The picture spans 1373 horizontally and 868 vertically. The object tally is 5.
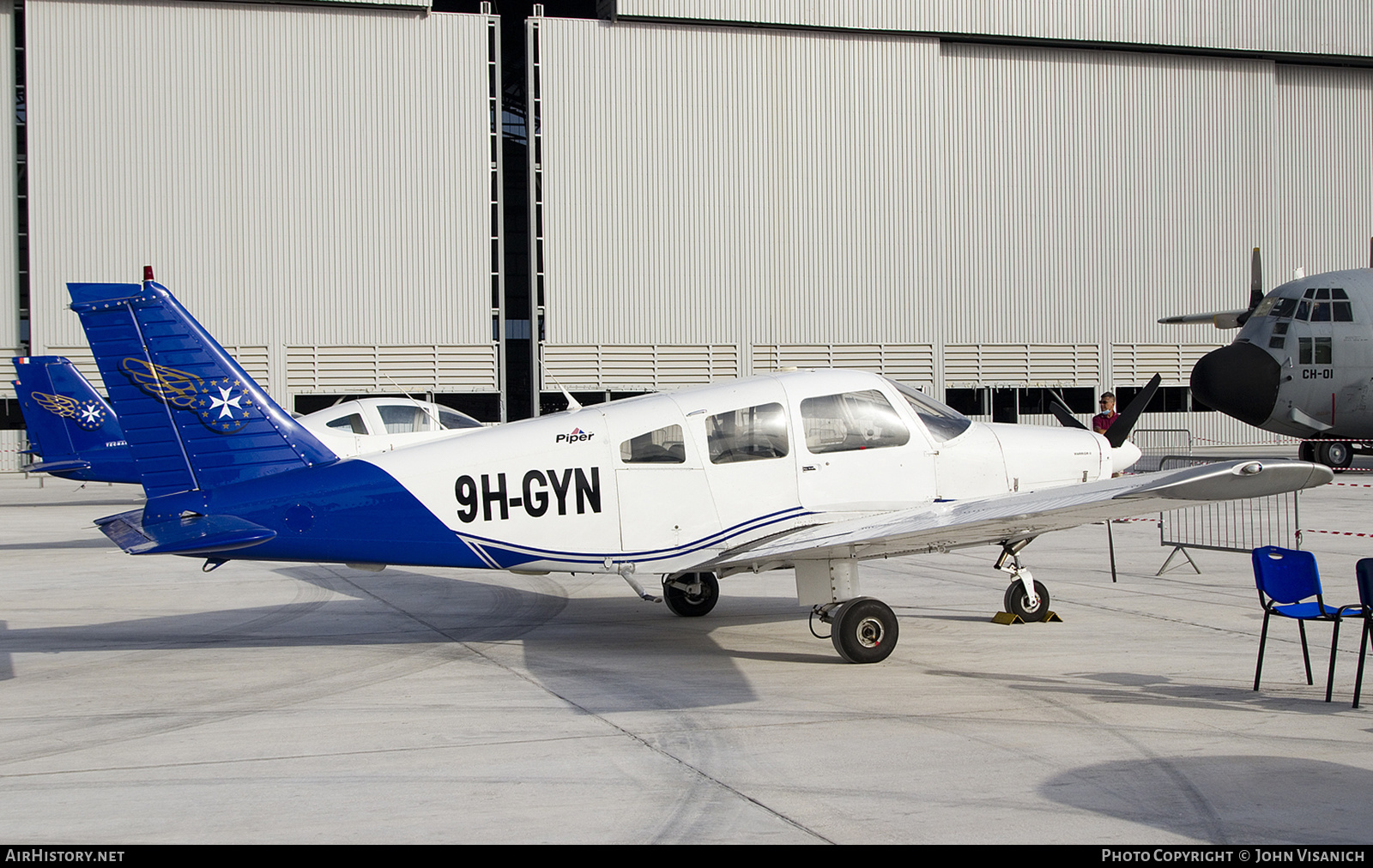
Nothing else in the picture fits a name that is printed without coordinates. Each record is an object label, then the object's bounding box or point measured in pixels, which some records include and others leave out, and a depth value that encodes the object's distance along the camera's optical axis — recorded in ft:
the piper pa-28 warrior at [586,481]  27.32
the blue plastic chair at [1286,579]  22.97
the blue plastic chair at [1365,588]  21.24
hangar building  114.11
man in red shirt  56.90
